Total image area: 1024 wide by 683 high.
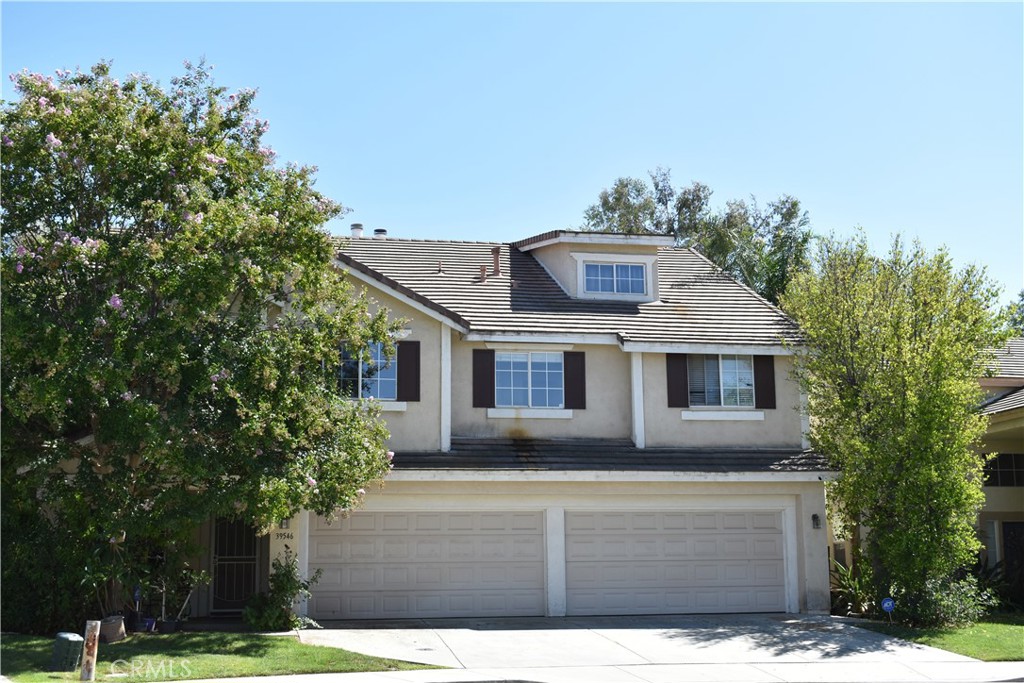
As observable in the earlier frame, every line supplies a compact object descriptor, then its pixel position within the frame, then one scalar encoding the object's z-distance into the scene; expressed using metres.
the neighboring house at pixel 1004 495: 23.69
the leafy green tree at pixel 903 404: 17.70
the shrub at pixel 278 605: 16.70
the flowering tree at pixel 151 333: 14.29
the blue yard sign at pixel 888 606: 18.06
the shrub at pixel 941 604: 17.67
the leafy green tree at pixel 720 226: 35.78
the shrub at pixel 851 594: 19.36
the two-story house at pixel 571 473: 18.94
